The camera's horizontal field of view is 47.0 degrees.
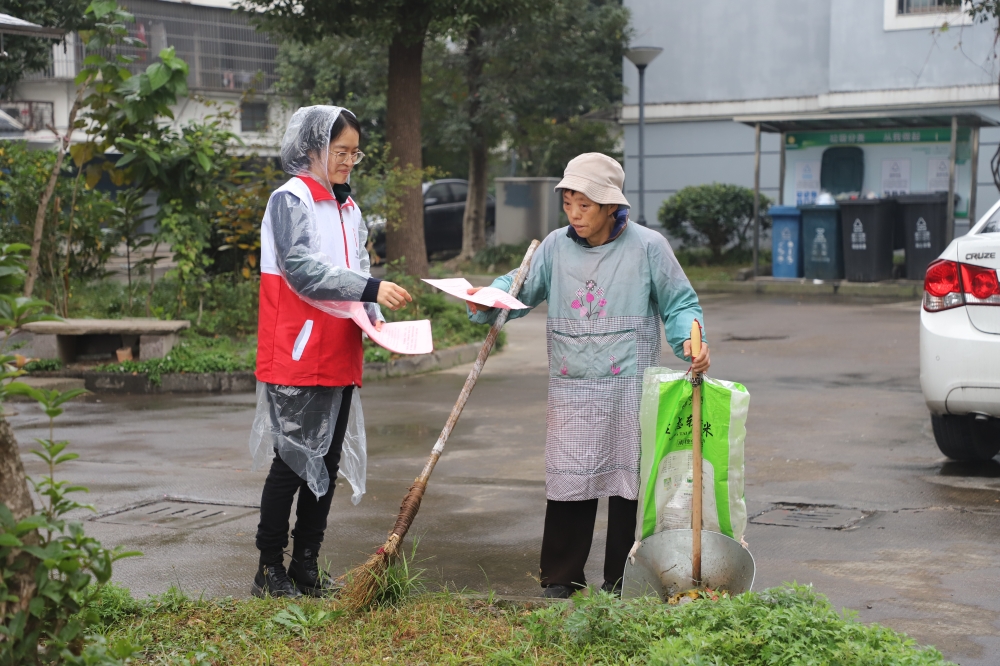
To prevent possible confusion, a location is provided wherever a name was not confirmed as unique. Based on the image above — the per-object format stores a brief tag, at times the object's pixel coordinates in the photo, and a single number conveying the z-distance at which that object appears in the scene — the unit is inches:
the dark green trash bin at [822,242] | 693.9
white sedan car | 222.7
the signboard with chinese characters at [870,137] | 711.7
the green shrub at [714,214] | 806.5
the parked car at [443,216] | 971.3
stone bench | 391.2
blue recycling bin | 712.4
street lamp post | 784.9
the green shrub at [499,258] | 820.0
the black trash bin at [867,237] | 675.4
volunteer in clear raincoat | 157.0
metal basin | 145.8
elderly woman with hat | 155.4
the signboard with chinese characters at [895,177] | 730.8
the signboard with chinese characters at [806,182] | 756.0
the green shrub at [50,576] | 96.7
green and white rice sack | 147.3
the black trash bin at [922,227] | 679.1
